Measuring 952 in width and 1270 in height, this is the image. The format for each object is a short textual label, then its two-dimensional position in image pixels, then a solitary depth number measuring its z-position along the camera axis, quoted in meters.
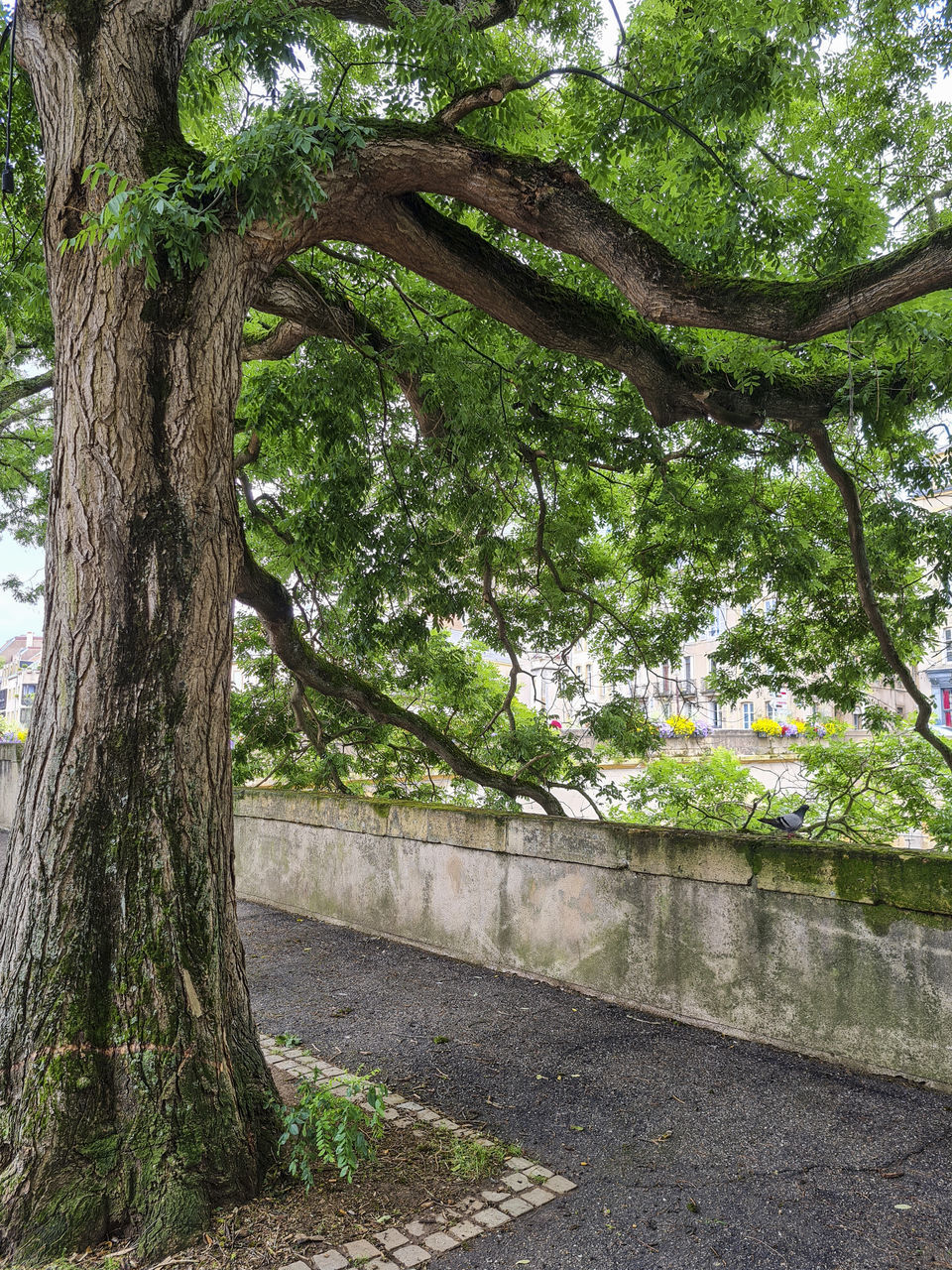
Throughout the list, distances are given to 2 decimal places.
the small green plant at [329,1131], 3.27
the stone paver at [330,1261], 2.88
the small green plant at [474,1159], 3.48
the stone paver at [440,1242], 2.98
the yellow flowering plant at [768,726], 12.41
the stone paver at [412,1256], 2.90
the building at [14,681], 42.25
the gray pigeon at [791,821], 6.37
